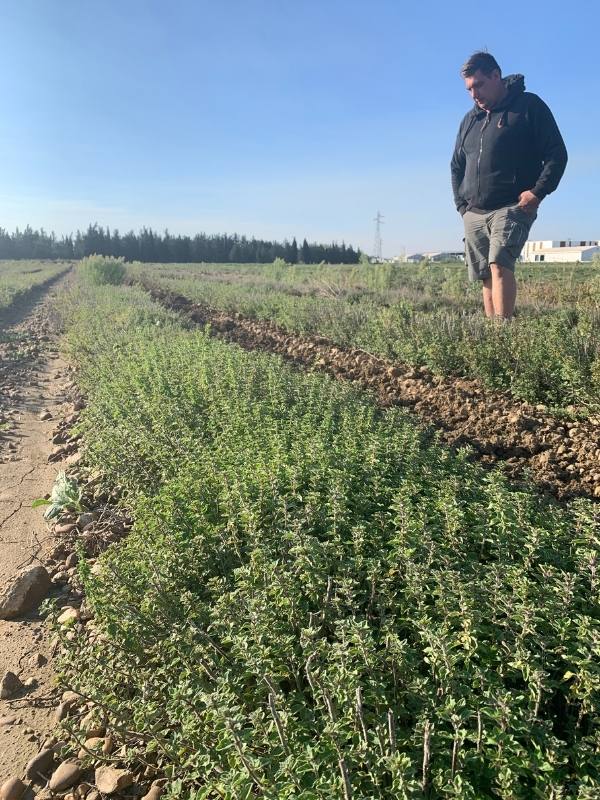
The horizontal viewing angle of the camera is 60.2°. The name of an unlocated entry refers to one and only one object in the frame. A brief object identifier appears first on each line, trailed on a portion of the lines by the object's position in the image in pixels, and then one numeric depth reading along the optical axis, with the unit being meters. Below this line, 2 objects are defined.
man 5.28
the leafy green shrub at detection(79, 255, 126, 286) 23.10
